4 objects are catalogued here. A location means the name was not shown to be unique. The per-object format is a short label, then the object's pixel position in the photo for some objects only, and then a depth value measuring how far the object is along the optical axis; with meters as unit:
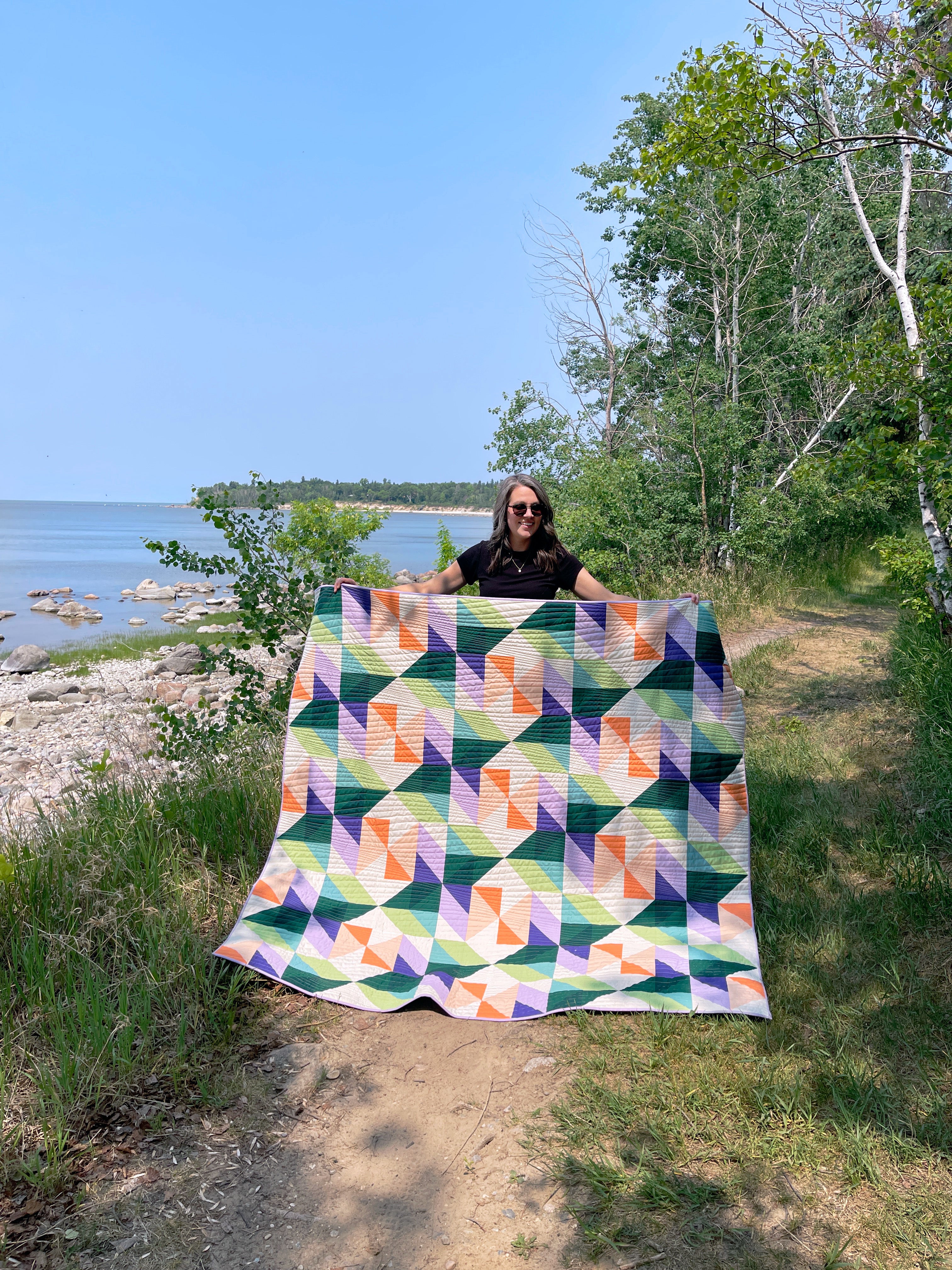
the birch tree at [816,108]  4.19
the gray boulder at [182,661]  15.84
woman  3.89
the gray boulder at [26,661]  17.42
